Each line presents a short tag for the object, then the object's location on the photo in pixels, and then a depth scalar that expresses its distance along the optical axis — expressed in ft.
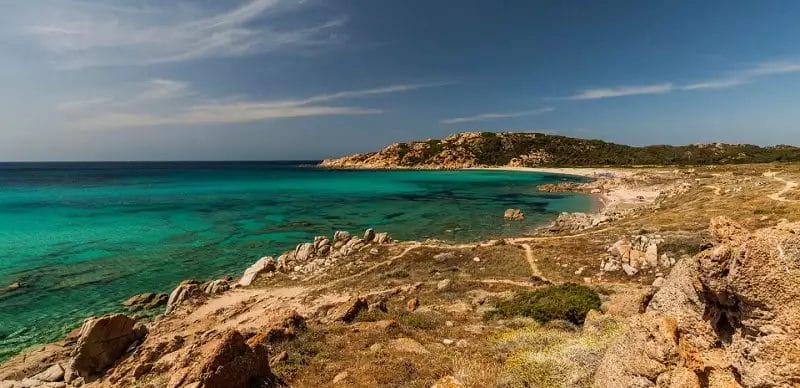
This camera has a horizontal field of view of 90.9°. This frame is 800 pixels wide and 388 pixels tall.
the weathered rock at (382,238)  128.06
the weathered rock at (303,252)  115.34
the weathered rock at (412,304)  64.12
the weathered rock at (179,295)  83.26
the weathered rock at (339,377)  35.15
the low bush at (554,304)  51.47
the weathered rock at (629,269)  73.87
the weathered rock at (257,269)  97.81
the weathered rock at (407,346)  41.86
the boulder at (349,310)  57.67
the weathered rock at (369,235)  130.59
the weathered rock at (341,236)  131.54
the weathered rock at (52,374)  54.34
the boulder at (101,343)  53.57
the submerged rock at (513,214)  182.60
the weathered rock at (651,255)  75.33
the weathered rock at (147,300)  85.33
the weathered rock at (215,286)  91.04
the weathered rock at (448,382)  26.23
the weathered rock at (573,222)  143.95
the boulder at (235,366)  30.09
